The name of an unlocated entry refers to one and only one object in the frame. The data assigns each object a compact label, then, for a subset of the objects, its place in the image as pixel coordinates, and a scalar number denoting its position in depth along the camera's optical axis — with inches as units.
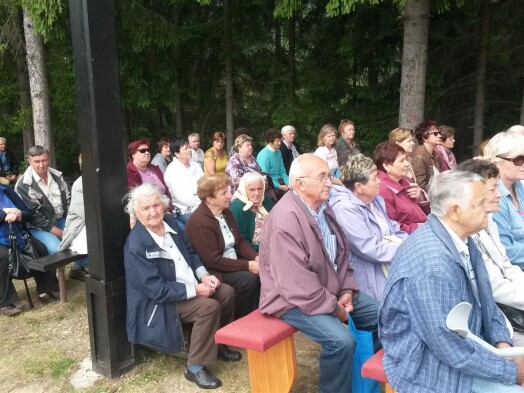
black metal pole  121.6
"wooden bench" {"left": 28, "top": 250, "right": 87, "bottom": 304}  171.0
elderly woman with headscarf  172.9
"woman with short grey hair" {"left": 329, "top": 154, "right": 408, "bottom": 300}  137.6
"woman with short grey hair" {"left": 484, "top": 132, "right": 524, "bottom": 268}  134.0
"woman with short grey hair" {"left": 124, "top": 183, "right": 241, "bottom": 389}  128.3
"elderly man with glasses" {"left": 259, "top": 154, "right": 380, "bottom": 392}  112.6
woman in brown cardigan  153.3
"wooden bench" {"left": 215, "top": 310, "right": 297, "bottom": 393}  113.3
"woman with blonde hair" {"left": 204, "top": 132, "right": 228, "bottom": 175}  302.4
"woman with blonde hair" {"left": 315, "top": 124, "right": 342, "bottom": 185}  304.0
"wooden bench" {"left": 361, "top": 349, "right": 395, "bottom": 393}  96.9
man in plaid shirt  81.5
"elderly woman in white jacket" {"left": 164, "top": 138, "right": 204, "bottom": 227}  231.0
